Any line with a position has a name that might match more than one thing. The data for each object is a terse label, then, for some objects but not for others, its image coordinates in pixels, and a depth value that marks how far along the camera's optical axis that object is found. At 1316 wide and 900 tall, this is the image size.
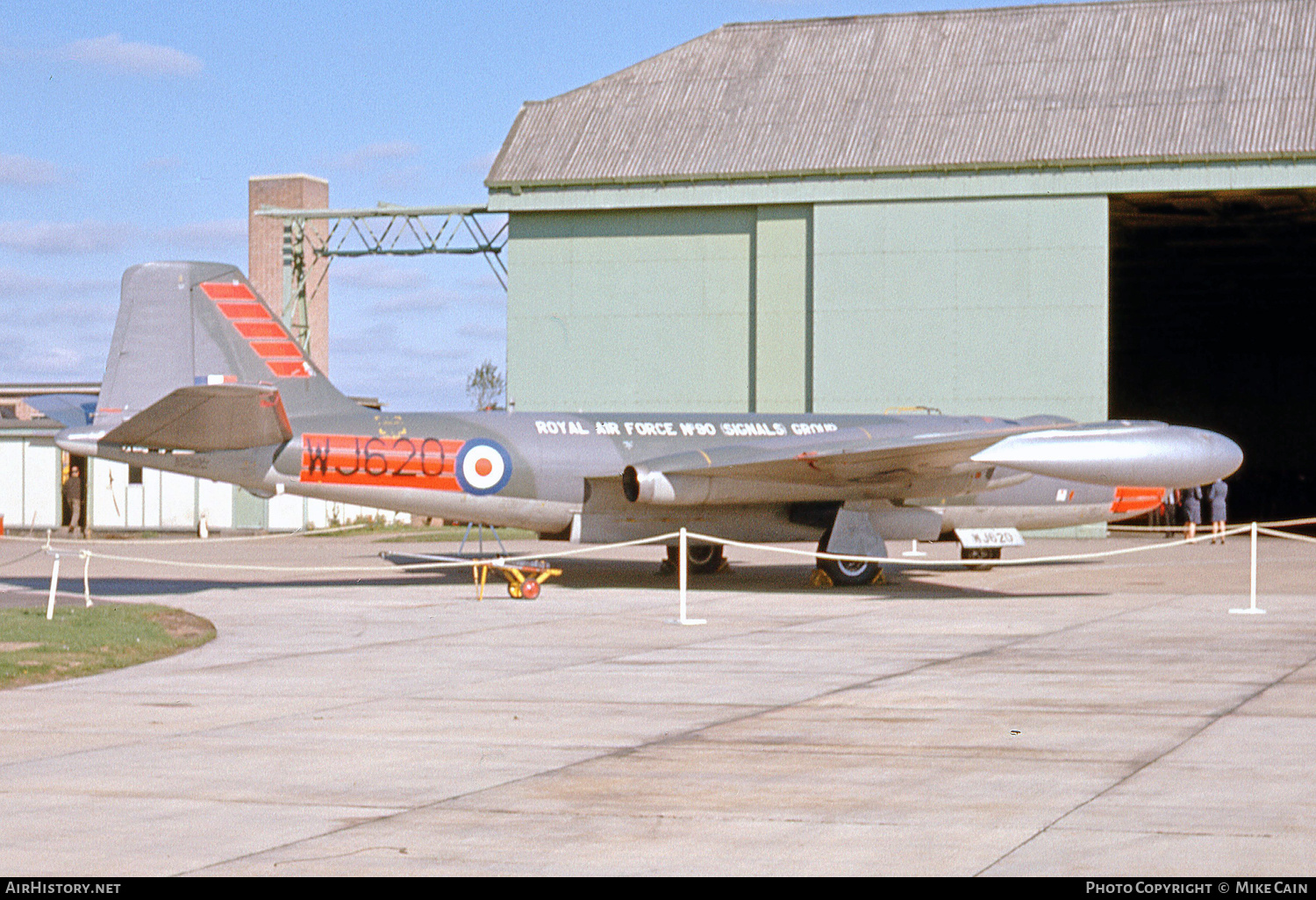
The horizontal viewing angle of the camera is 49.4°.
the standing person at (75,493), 38.41
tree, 121.06
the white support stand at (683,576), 17.70
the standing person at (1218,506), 35.72
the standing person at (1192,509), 37.66
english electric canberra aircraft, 19.92
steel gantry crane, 42.41
